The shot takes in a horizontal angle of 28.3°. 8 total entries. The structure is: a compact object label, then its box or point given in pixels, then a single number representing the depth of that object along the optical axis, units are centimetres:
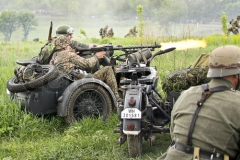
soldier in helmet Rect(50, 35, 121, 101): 783
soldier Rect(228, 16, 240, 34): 2576
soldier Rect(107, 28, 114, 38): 3247
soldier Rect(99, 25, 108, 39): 3228
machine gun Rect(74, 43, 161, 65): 784
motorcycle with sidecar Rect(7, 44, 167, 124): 731
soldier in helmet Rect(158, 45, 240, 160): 343
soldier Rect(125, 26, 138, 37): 3272
